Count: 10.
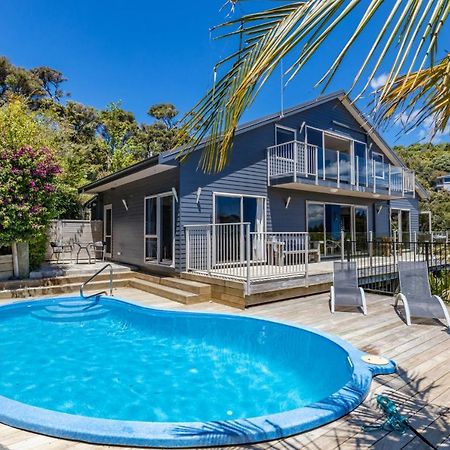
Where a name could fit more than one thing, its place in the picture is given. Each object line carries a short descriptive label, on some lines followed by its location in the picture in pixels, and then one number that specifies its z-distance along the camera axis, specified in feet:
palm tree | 2.88
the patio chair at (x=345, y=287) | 22.39
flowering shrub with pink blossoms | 27.73
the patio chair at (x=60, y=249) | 39.80
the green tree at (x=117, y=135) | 78.18
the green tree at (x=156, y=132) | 100.83
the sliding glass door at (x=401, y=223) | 54.95
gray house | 29.76
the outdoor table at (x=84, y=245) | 42.01
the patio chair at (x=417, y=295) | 18.75
